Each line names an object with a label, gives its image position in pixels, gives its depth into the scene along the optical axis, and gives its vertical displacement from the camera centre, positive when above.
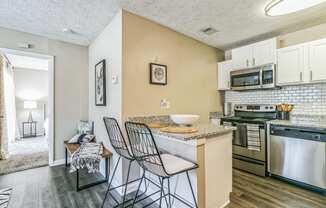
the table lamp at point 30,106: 6.12 -0.11
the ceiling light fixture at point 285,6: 1.95 +1.18
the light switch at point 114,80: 2.50 +0.36
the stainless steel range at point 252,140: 2.87 -0.68
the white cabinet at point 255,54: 3.08 +0.96
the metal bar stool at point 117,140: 1.97 -0.47
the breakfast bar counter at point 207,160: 1.64 -0.64
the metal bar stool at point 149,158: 1.49 -0.54
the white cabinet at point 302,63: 2.58 +0.64
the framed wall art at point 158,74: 2.66 +0.48
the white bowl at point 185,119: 1.96 -0.20
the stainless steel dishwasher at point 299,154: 2.29 -0.78
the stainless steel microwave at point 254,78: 3.07 +0.49
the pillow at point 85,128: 3.55 -0.54
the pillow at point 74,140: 3.31 -0.74
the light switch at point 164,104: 2.83 -0.03
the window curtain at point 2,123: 3.60 -0.44
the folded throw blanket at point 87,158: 2.39 -0.81
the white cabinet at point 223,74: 3.83 +0.66
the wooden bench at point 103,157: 2.49 -0.87
